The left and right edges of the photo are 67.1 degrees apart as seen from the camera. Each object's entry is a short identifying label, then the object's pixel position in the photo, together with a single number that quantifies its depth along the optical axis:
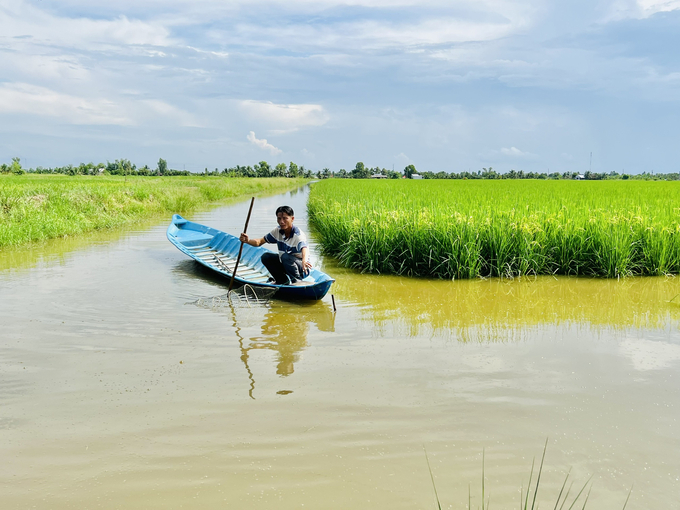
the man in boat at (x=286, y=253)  6.45
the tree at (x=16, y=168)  54.99
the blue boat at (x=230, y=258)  6.35
